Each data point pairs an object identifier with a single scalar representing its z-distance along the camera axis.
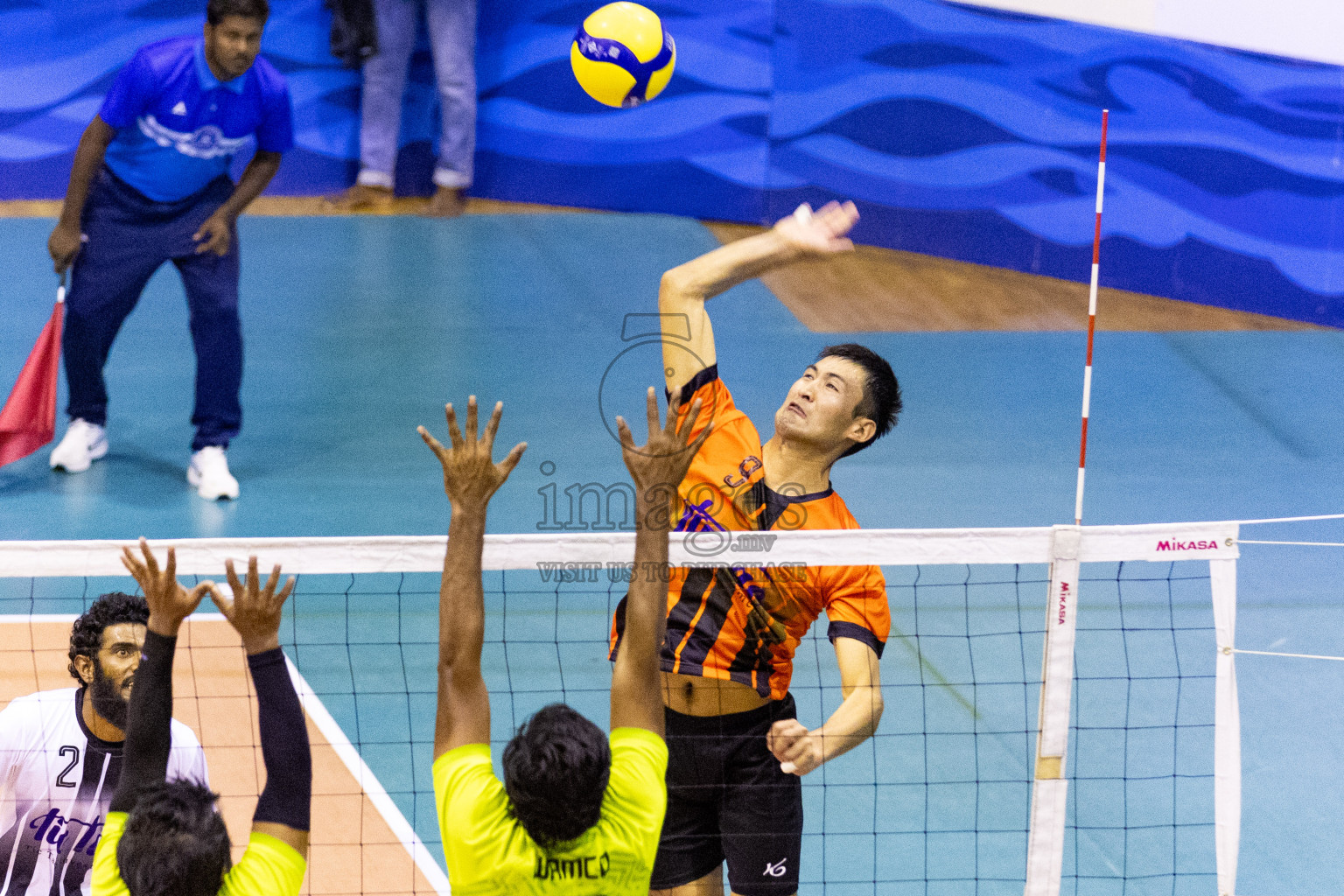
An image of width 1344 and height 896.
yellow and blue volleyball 12.98
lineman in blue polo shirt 15.41
